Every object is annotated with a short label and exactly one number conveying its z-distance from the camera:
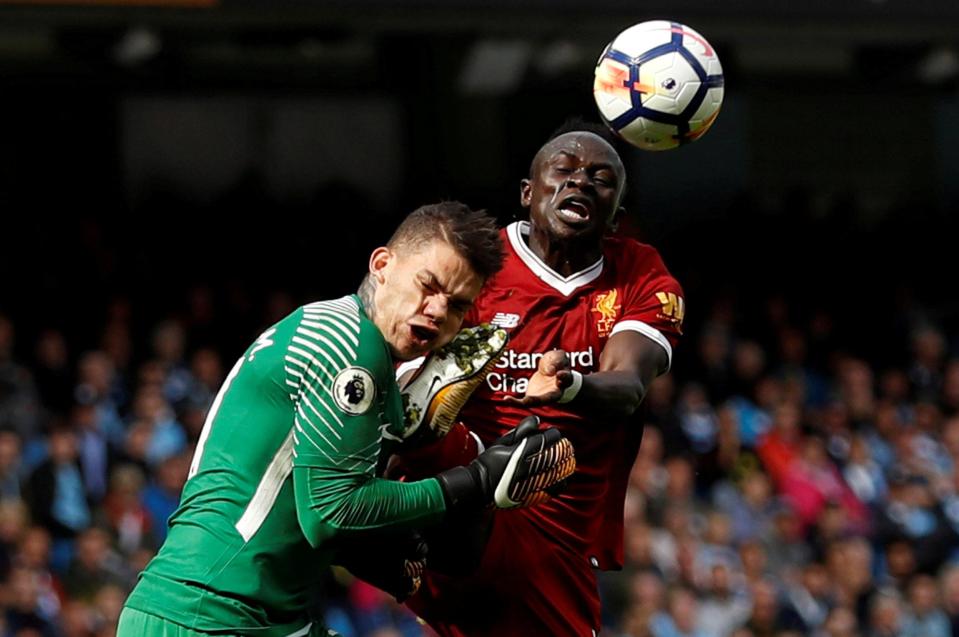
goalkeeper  9.36
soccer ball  12.73
